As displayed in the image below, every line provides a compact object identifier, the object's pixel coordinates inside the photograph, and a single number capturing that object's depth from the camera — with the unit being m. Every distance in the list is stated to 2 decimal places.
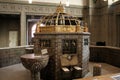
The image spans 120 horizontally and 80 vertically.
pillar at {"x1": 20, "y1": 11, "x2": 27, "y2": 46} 10.00
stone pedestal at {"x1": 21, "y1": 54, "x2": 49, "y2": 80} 4.49
